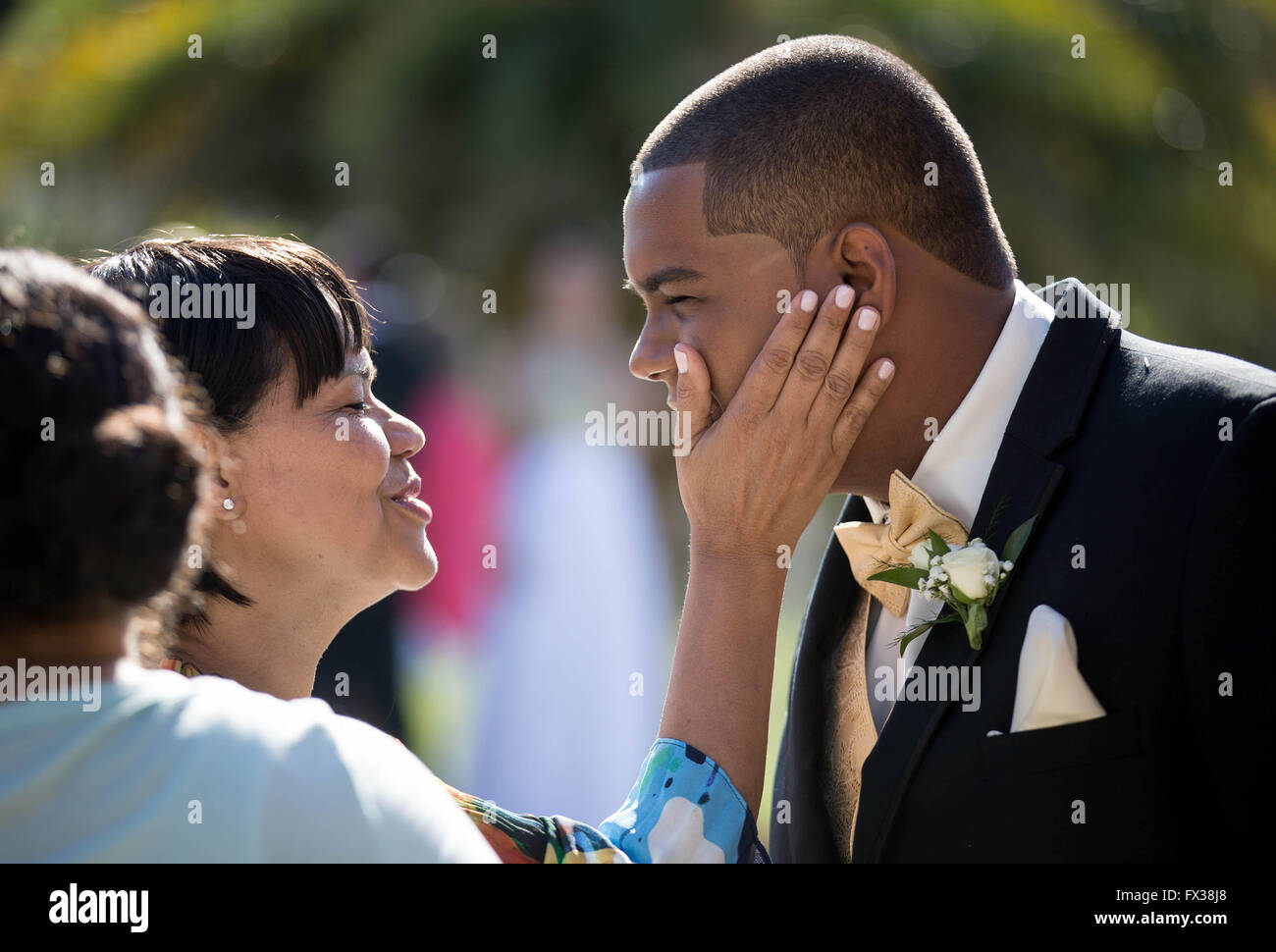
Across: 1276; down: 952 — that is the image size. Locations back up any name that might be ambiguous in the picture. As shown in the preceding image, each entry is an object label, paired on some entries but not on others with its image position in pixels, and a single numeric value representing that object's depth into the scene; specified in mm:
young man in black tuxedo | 2170
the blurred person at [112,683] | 1458
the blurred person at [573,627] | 5531
